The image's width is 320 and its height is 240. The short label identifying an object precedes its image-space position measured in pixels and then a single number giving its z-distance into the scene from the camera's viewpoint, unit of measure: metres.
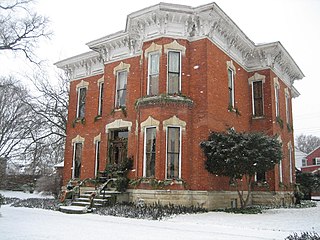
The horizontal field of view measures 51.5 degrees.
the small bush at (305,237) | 7.06
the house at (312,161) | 49.09
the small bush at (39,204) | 16.07
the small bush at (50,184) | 25.52
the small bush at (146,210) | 12.48
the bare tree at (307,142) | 82.85
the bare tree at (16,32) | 15.51
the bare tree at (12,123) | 31.56
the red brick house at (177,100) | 15.40
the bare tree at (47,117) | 29.02
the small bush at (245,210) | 14.37
